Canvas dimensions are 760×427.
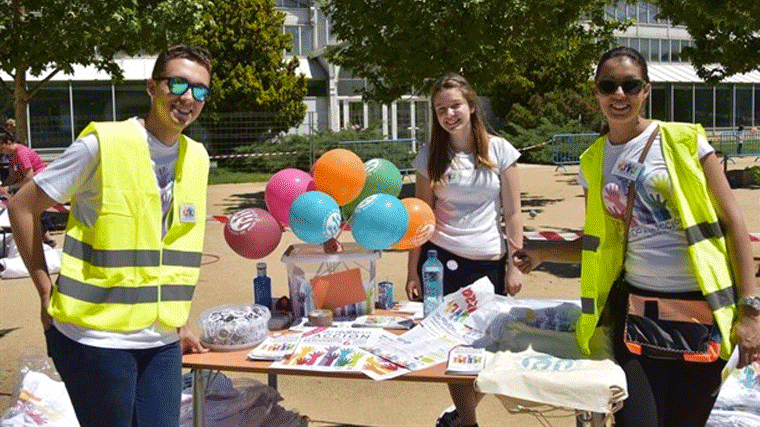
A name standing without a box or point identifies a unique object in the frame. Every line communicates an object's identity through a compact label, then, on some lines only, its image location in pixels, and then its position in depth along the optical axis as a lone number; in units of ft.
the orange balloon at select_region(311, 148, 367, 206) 13.64
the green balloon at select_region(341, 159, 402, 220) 14.57
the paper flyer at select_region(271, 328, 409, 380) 11.02
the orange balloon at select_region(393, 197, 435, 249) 13.46
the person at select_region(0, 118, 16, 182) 41.57
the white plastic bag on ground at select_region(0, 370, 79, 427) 14.11
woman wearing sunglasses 8.88
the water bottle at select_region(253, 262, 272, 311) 13.79
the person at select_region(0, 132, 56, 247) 37.01
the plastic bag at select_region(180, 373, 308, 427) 13.51
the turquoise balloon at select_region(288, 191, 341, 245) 12.82
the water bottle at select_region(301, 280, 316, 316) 13.58
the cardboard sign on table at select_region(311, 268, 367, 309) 13.62
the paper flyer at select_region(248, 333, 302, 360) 11.62
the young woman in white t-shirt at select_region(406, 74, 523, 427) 13.96
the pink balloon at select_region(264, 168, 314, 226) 13.89
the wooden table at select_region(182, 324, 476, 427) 10.75
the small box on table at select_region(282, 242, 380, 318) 13.53
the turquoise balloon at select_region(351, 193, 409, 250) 12.97
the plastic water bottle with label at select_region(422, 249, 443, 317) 13.41
